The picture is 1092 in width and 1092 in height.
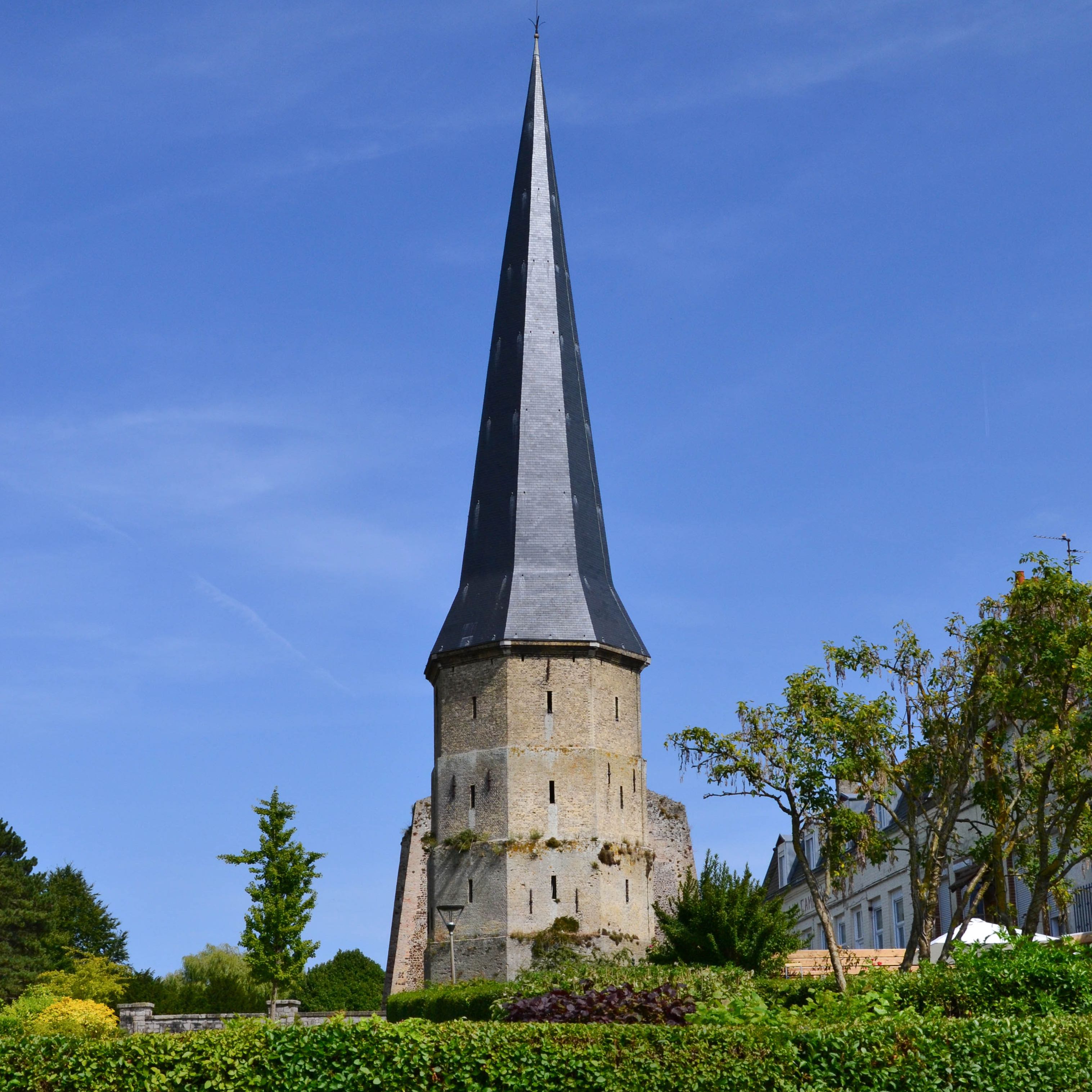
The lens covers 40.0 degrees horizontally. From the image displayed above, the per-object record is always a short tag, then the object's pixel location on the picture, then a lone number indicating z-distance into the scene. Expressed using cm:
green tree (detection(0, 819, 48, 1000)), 6344
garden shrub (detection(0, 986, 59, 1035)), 2388
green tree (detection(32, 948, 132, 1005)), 5016
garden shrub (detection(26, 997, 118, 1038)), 3014
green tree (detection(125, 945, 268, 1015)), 4466
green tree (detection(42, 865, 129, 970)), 6744
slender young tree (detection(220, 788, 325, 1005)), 4144
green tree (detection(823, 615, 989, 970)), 2403
